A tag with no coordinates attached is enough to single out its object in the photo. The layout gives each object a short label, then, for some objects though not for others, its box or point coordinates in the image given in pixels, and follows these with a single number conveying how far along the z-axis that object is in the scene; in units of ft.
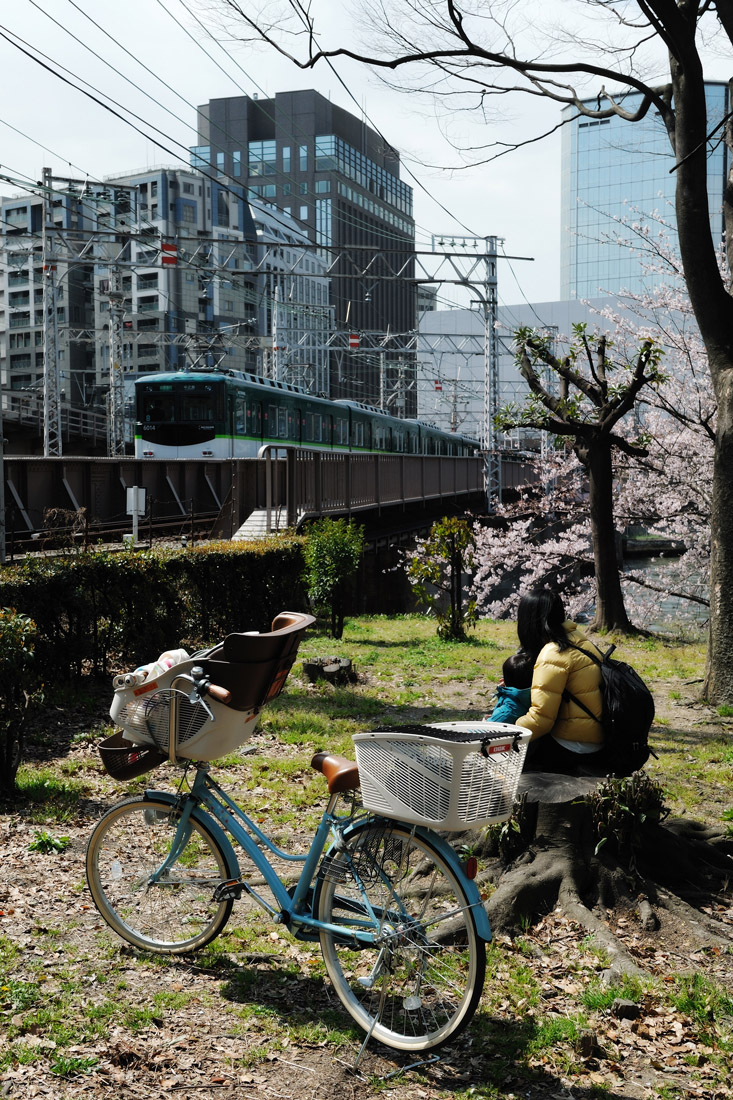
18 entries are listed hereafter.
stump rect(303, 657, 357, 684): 34.81
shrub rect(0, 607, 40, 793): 20.06
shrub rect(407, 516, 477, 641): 49.37
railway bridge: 59.21
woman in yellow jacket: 15.43
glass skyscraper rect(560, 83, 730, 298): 278.05
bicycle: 10.55
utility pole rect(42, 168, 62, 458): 85.10
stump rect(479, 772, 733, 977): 14.78
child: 16.70
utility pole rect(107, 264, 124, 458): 132.03
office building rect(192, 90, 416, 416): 335.47
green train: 83.92
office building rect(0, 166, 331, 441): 266.57
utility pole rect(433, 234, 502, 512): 85.81
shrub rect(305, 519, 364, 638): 45.14
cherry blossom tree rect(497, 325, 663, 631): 45.85
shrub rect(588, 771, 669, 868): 15.44
